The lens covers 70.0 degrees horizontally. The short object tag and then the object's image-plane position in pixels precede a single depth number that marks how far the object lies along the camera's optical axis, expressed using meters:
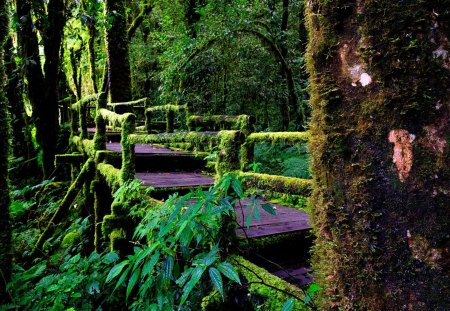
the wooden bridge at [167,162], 2.70
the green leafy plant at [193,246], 1.67
